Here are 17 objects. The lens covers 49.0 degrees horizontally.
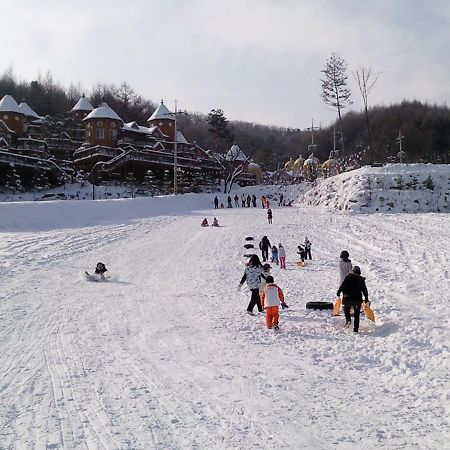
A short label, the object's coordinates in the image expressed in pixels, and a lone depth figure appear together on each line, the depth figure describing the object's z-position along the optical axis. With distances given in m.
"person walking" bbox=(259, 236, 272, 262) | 20.26
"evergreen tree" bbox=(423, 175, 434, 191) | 35.09
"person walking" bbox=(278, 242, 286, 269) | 18.39
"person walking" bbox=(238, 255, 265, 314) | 11.71
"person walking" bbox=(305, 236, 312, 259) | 19.47
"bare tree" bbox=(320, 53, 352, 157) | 50.41
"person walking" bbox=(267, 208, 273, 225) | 30.08
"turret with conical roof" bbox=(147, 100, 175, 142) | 68.75
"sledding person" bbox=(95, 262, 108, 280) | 16.23
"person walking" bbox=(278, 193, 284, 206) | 44.23
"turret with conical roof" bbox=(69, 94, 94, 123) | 65.56
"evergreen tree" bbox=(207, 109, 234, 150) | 78.19
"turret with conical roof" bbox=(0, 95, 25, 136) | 55.56
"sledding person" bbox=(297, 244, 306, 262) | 19.00
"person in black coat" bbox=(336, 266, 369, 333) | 9.86
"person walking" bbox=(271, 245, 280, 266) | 19.34
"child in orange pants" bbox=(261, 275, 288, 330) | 10.23
